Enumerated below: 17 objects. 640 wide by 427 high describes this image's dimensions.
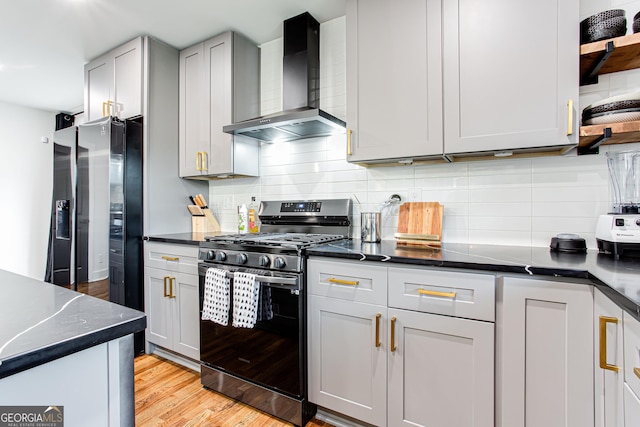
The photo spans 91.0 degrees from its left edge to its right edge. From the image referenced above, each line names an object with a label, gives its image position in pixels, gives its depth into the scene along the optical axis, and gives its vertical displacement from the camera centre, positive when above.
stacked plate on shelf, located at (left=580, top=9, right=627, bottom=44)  1.40 +0.83
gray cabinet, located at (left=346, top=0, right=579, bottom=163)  1.46 +0.69
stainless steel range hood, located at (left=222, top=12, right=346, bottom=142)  2.25 +0.98
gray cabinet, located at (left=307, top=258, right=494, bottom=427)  1.33 -0.63
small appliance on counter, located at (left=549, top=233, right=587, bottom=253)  1.52 -0.16
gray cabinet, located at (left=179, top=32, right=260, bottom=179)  2.58 +0.93
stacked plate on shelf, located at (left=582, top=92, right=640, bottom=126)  1.34 +0.45
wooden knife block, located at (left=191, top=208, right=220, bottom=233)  2.90 -0.10
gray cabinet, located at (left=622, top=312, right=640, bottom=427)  0.84 -0.44
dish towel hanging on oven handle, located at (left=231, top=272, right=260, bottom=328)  1.79 -0.51
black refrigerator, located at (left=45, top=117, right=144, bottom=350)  2.47 +0.01
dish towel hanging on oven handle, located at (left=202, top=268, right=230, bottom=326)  1.92 -0.53
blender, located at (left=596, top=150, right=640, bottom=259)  1.33 +0.00
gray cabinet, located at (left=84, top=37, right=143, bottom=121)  2.67 +1.17
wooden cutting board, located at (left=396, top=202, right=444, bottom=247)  1.83 -0.07
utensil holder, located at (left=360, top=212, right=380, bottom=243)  2.03 -0.10
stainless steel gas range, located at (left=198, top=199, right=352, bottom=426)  1.72 -0.72
